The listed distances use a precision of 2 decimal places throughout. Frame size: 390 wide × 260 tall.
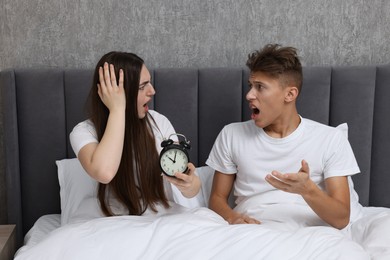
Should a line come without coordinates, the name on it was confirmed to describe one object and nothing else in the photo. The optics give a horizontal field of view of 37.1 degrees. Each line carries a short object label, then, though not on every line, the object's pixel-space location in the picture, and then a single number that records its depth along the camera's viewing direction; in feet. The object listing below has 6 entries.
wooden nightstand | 7.59
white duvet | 5.68
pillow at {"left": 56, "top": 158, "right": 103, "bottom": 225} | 7.54
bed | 8.34
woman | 6.74
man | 7.23
